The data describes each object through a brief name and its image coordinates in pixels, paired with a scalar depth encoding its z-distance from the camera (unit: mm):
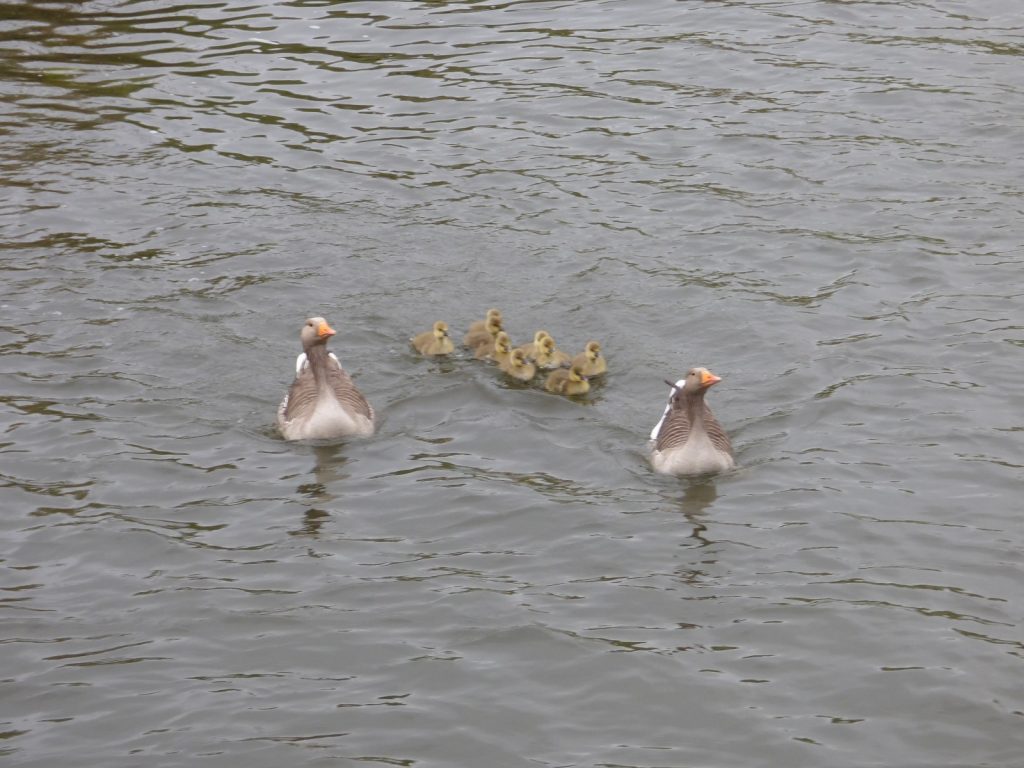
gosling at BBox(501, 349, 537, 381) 14234
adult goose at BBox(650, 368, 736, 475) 12523
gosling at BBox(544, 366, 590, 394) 14021
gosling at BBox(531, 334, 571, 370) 14406
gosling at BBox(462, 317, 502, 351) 14805
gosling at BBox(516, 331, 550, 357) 14422
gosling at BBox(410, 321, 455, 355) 14695
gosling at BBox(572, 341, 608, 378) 14109
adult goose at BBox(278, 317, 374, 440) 13195
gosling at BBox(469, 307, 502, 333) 14773
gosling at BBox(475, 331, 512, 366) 14406
